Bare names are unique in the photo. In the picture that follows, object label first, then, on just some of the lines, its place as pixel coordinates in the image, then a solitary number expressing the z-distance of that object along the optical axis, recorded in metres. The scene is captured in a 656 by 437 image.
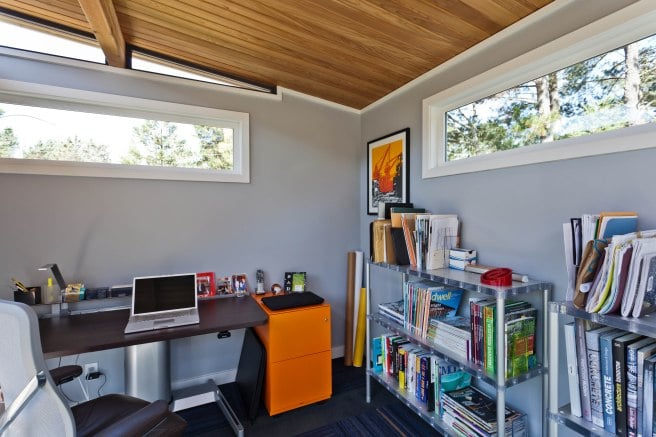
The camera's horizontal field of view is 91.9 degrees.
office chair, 1.11
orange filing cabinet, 2.24
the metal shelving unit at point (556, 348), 1.08
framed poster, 2.66
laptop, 2.07
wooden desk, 1.69
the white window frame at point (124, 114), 2.12
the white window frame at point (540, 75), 1.38
